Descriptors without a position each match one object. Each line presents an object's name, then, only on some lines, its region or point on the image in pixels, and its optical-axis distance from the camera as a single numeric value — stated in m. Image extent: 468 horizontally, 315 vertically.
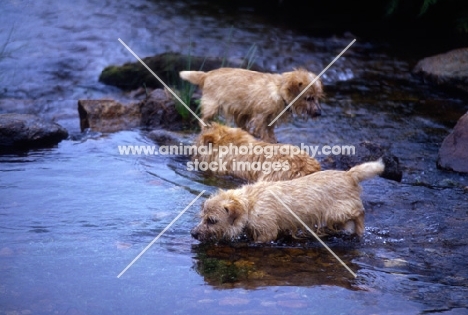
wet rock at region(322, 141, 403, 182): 15.98
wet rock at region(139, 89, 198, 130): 20.02
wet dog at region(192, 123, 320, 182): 15.27
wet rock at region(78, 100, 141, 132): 19.62
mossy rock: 23.55
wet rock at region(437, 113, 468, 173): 17.16
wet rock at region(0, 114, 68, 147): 17.27
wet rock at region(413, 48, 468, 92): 23.95
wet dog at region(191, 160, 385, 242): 12.44
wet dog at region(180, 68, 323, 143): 17.67
